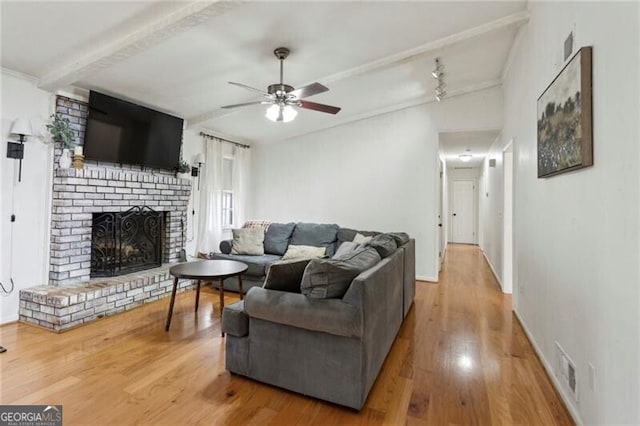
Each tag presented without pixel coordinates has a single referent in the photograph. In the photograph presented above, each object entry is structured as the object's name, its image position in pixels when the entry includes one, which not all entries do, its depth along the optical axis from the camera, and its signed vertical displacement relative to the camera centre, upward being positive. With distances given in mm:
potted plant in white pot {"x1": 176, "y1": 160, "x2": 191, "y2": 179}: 4695 +685
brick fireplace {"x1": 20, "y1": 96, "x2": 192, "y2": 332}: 3064 -449
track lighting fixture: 3924 +1914
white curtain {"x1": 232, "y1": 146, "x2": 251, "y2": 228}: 6031 +649
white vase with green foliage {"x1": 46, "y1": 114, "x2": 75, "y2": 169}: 3256 +817
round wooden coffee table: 2974 -549
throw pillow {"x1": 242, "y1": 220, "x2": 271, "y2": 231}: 5277 -130
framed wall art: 1700 +645
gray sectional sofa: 1838 -701
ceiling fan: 2877 +1127
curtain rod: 5229 +1377
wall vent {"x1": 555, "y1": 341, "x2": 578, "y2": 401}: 1840 -920
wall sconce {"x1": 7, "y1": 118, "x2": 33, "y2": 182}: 2984 +745
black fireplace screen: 3781 -354
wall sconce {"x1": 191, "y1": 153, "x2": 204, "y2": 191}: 4988 +847
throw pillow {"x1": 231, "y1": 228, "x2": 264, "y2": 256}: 4695 -376
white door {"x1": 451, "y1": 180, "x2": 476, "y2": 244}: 9836 +245
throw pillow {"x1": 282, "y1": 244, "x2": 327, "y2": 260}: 4492 -497
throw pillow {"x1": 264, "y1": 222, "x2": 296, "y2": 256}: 4855 -327
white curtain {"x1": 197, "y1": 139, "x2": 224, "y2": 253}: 5199 +257
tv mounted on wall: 3545 +994
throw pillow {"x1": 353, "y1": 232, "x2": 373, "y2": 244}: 4172 -265
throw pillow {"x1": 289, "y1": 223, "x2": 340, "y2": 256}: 4723 -272
